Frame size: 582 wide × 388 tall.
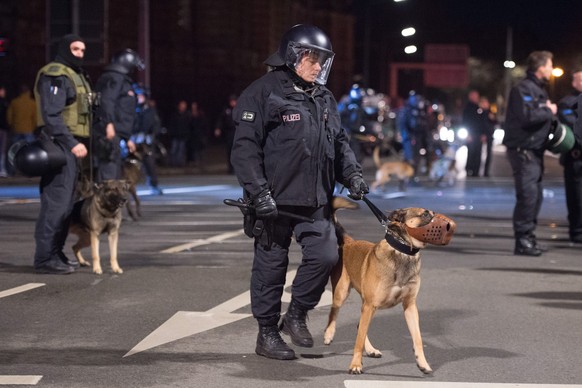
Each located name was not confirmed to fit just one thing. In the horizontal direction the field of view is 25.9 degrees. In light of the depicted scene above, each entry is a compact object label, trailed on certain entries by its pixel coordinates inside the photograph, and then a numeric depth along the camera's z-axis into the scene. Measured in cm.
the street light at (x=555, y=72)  1329
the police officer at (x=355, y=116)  2272
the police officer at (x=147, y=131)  2033
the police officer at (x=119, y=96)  1353
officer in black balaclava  1081
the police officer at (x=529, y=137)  1267
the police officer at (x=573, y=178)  1415
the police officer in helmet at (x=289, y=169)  721
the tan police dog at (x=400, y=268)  682
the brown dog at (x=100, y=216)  1121
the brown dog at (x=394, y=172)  2248
